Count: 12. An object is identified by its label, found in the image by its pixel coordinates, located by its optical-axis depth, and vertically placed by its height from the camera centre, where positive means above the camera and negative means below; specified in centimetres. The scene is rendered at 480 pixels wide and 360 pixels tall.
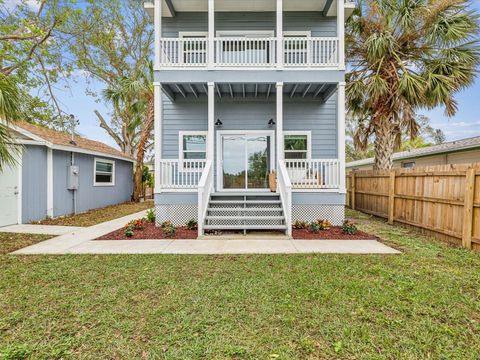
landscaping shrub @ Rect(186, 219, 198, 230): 781 -136
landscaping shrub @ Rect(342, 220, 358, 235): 716 -134
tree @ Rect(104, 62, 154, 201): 1249 +403
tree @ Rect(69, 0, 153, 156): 1716 +948
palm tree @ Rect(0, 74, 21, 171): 525 +147
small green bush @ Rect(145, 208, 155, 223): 887 -128
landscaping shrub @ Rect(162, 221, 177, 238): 710 -139
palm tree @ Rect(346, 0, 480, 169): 895 +446
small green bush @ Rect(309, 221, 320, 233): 739 -134
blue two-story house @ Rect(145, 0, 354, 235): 800 +234
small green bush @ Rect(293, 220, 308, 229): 790 -136
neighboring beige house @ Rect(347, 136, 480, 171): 1181 +133
